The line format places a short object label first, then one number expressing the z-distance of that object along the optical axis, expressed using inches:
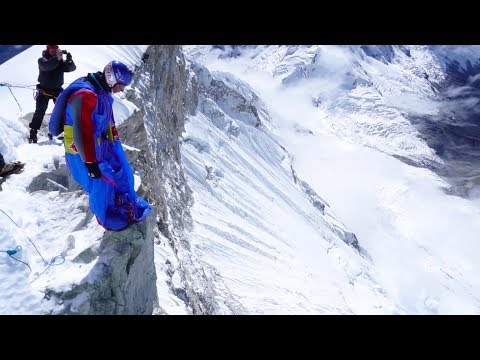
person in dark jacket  368.5
